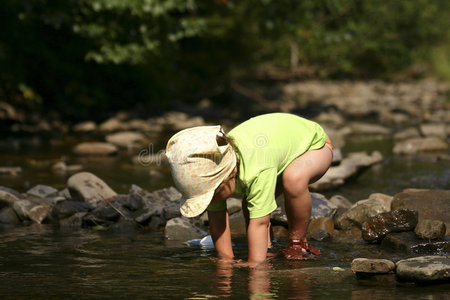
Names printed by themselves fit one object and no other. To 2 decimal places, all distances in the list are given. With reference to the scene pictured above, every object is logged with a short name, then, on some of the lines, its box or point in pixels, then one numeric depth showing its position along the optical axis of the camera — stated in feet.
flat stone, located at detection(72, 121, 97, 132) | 83.97
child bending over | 26.81
